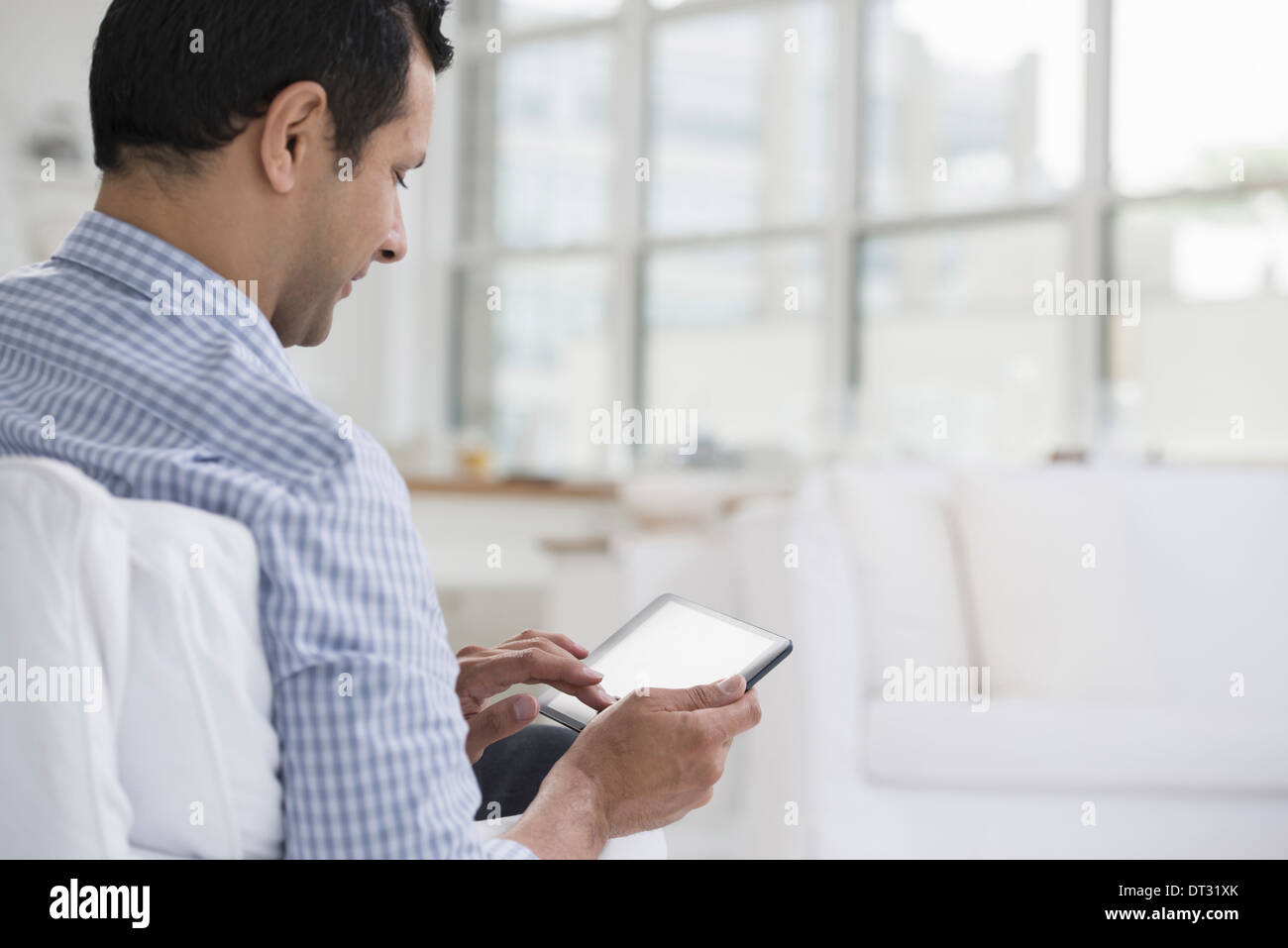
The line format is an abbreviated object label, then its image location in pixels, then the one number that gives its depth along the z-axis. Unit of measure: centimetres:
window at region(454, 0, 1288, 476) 385
